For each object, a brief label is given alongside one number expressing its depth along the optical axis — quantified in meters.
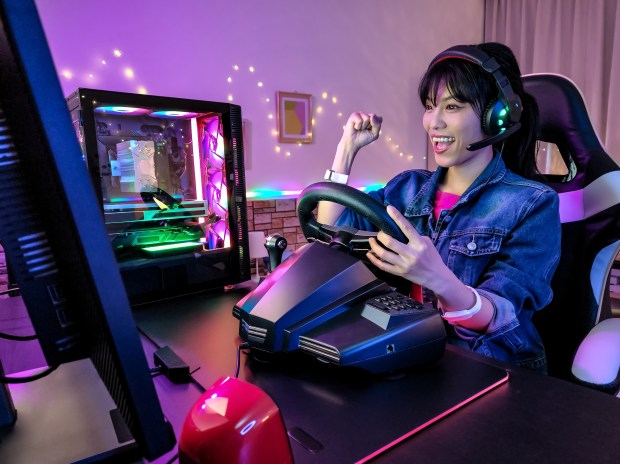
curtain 2.81
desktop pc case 1.09
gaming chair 0.96
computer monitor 0.24
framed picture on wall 2.47
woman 0.83
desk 0.41
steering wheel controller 0.62
